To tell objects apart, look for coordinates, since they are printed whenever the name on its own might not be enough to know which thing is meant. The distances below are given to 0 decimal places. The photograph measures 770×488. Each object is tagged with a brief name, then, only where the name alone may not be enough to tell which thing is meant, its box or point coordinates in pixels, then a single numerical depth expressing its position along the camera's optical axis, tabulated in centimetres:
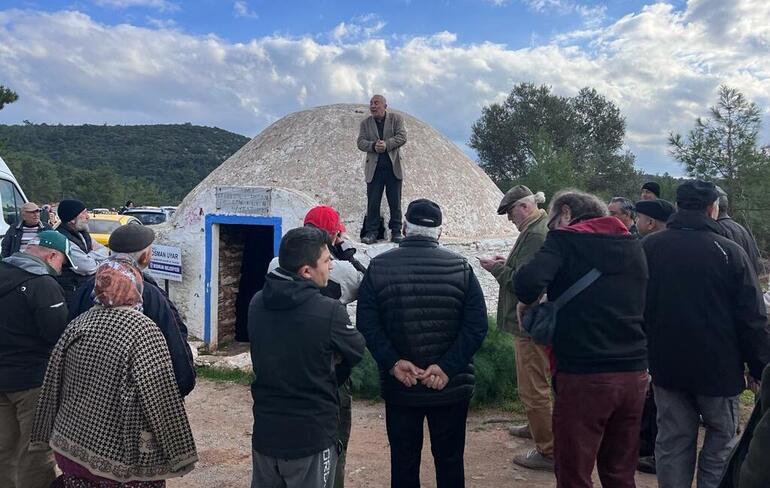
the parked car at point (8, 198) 887
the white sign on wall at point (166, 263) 786
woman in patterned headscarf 238
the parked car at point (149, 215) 1834
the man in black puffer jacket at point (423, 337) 297
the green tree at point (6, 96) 1753
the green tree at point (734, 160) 1299
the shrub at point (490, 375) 577
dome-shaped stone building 752
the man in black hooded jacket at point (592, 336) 271
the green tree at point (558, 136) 2288
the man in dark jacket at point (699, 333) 298
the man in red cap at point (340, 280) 315
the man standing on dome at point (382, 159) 633
